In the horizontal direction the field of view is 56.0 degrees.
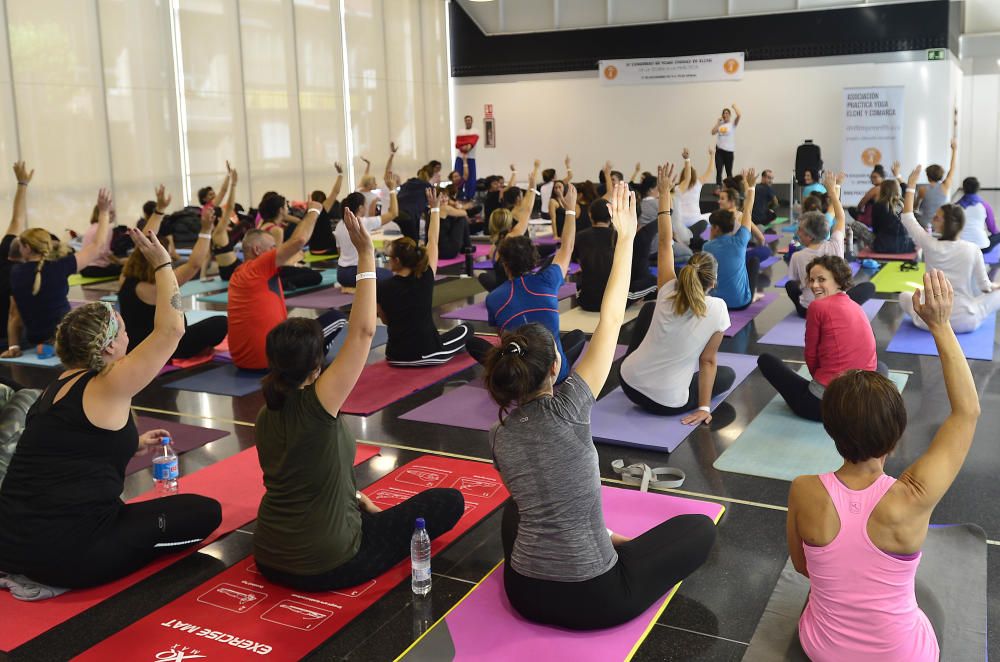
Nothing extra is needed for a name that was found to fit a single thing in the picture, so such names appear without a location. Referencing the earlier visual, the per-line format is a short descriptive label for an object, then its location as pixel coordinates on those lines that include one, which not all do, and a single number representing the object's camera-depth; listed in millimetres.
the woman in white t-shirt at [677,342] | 4871
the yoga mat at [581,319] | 7555
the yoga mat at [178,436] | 4734
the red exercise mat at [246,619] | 3002
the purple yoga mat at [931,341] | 6449
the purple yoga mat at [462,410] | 5289
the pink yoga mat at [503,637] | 2877
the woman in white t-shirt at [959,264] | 6781
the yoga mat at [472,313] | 8133
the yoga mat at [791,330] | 6984
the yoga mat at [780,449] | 4379
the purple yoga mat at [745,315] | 7395
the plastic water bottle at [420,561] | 3293
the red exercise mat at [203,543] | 3180
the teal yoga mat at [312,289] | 9203
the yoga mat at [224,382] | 6070
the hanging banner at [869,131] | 16047
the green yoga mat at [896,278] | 8805
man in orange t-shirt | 6191
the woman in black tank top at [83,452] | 3156
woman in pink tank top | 2252
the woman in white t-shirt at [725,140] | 16531
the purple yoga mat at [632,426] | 4779
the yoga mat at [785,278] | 9344
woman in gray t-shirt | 2717
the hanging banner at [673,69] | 17250
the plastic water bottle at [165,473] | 4246
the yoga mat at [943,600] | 2844
